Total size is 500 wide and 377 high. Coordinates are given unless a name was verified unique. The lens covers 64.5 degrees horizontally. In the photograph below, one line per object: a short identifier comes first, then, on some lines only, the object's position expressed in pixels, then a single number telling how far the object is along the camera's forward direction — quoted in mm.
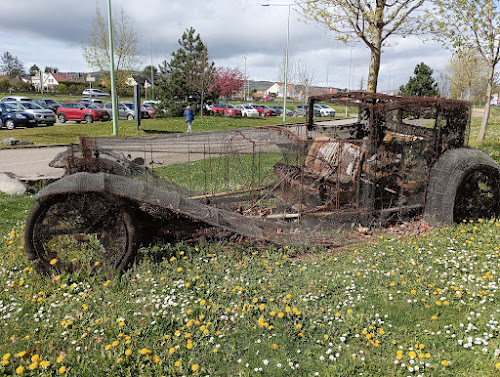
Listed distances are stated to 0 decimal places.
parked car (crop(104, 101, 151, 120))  32438
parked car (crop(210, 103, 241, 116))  38953
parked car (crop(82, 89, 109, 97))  55053
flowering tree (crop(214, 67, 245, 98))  45656
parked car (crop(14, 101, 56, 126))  25609
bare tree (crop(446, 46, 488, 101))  30973
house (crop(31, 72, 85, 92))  95112
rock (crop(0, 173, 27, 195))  8344
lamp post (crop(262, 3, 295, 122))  30075
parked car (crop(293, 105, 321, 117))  45897
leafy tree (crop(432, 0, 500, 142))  11968
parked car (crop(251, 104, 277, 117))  43594
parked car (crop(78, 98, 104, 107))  33522
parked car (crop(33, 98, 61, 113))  33500
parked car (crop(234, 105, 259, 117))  40719
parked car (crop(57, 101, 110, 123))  28641
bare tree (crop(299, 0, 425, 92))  10914
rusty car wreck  4578
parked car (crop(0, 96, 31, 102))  34219
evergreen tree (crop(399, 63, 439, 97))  41281
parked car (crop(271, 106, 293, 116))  46531
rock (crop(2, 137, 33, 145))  16891
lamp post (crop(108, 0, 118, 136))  18203
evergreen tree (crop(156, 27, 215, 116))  32812
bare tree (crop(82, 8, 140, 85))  26030
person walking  22234
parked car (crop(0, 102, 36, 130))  24109
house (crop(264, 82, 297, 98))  83044
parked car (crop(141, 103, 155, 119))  35116
